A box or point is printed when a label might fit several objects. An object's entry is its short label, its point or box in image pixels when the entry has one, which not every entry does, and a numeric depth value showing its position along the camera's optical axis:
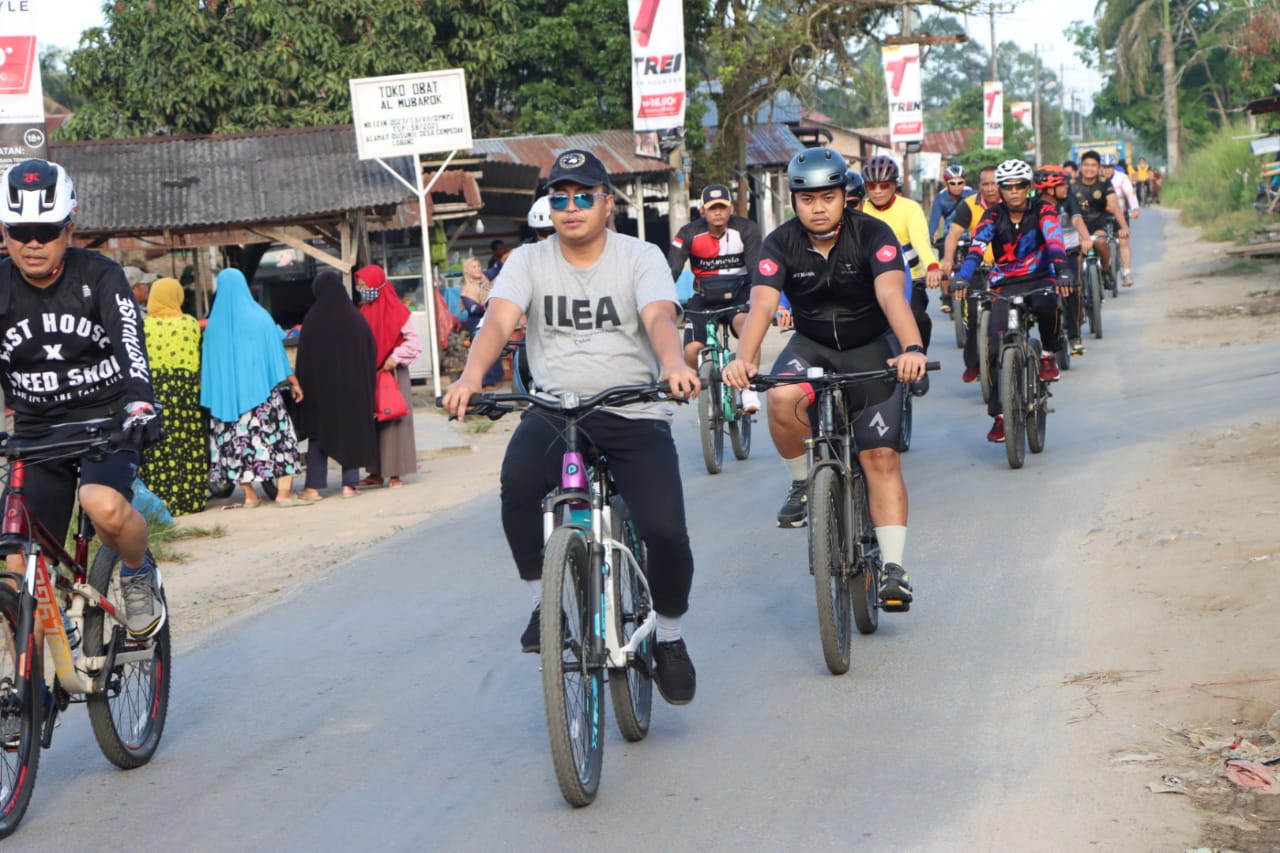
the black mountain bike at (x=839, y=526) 6.39
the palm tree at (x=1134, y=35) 72.25
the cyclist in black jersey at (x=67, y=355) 5.63
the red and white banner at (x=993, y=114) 50.09
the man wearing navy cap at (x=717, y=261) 13.03
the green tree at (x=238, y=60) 32.25
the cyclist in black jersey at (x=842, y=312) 6.93
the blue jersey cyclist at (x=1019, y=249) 11.95
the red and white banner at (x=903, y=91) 34.50
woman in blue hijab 12.73
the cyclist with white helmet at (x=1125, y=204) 21.85
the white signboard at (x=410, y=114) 18.88
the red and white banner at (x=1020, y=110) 66.44
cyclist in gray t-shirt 5.52
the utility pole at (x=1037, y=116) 87.50
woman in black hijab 13.16
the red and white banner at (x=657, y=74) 21.27
